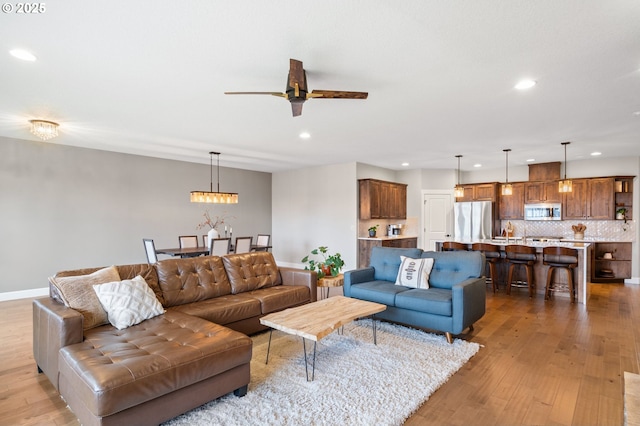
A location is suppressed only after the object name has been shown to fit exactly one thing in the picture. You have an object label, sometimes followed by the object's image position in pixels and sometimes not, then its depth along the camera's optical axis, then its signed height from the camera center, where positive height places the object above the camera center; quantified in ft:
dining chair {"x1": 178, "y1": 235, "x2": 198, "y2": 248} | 23.13 -2.05
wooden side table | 14.97 -3.11
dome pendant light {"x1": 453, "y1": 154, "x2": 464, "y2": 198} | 23.98 +1.70
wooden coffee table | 9.08 -3.17
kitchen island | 17.65 -3.28
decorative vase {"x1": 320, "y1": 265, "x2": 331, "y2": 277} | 15.89 -2.73
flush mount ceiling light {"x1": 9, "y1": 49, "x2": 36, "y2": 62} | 8.64 +4.17
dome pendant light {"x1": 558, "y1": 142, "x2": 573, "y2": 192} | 19.47 +1.72
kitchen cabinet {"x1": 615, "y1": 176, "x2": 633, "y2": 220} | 23.80 +1.43
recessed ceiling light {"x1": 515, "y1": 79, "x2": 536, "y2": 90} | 10.45 +4.22
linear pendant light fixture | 21.59 +1.03
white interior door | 29.66 +0.00
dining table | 20.50 -2.47
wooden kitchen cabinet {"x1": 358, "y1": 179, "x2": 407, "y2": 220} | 25.76 +1.19
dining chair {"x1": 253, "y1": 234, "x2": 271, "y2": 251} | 26.35 -2.20
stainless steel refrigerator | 27.53 -0.46
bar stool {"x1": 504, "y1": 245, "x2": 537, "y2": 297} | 19.16 -2.69
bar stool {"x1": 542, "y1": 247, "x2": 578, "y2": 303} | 17.93 -2.61
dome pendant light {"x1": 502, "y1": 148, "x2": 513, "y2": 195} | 21.59 +1.72
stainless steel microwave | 25.88 +0.31
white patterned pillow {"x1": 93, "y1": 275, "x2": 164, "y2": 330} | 9.21 -2.62
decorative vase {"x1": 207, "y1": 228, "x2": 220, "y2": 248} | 22.04 -1.51
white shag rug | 7.52 -4.59
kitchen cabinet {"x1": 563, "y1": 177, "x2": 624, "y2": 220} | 23.85 +1.16
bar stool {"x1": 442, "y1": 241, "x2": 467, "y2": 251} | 21.69 -2.10
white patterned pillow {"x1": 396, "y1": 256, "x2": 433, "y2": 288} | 13.83 -2.49
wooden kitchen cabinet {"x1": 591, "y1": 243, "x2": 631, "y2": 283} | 23.70 -3.47
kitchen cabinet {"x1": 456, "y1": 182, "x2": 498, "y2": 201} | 28.35 +1.98
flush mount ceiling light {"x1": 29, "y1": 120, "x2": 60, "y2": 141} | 14.75 +3.69
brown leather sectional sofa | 6.46 -3.22
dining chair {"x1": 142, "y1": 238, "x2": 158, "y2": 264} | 19.81 -2.34
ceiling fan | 8.88 +3.37
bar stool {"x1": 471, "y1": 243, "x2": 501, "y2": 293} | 20.49 -2.60
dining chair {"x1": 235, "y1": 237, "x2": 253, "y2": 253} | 21.95 -2.12
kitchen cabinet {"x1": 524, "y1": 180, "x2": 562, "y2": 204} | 25.94 +1.81
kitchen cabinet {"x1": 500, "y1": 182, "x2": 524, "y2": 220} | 27.50 +0.90
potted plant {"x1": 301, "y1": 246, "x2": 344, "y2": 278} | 15.84 -2.57
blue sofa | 11.77 -3.08
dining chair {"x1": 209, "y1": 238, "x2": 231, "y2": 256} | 19.92 -2.06
